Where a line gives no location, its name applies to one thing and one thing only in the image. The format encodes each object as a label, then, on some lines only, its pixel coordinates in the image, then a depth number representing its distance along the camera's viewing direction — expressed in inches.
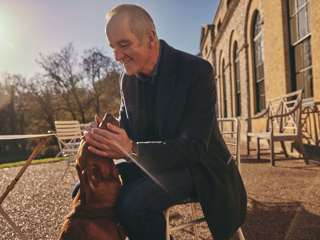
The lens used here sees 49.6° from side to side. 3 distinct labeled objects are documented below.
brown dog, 49.3
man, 55.4
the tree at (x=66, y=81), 1226.0
